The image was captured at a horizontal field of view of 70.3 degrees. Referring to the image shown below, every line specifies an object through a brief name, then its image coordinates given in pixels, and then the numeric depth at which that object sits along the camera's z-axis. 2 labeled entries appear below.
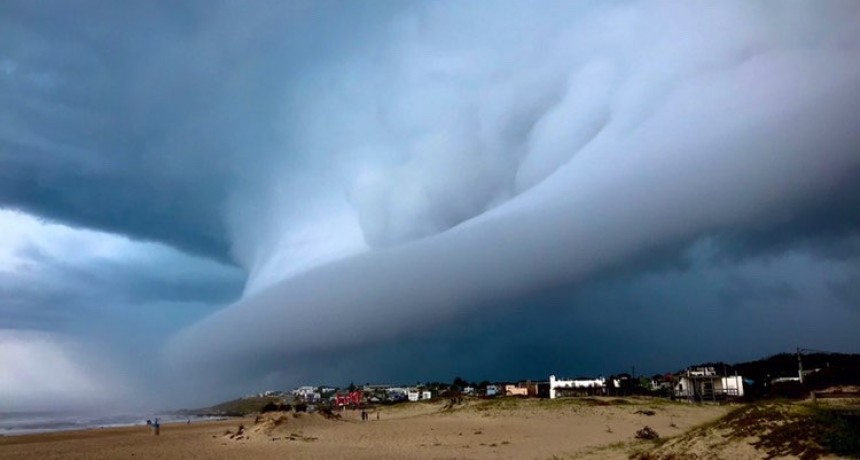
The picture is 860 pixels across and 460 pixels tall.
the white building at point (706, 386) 81.44
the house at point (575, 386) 105.75
